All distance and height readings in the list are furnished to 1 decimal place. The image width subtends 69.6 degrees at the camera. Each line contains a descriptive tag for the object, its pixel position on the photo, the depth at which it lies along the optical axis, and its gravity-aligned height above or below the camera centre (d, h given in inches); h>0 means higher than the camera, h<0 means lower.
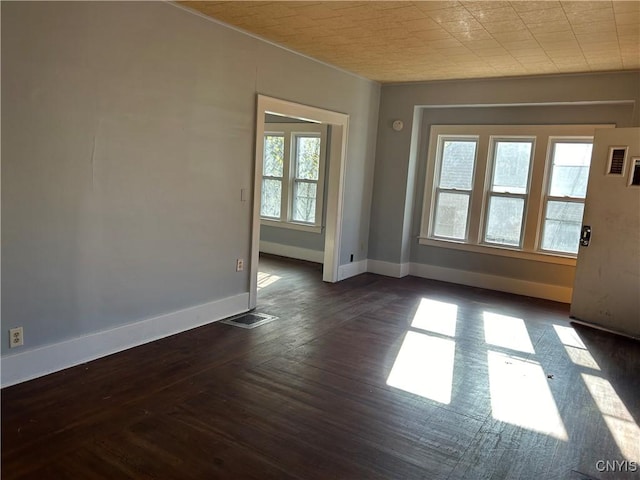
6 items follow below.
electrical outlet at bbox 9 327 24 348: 107.1 -41.4
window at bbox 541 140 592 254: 208.2 -0.4
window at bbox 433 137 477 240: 234.8 +0.4
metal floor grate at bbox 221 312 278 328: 161.2 -52.2
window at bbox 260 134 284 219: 283.7 +0.1
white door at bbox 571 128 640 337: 172.2 -16.0
